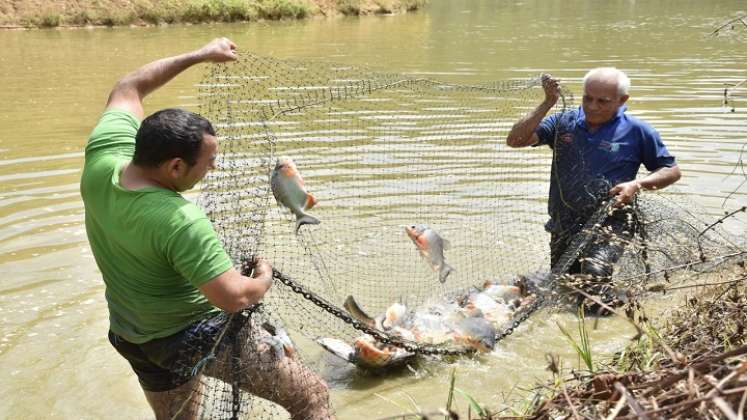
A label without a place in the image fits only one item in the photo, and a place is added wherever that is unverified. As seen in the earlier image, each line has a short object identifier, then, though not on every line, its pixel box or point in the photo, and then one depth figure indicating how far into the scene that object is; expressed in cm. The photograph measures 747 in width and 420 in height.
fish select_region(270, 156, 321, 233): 399
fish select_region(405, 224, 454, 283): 532
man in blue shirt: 566
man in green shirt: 297
